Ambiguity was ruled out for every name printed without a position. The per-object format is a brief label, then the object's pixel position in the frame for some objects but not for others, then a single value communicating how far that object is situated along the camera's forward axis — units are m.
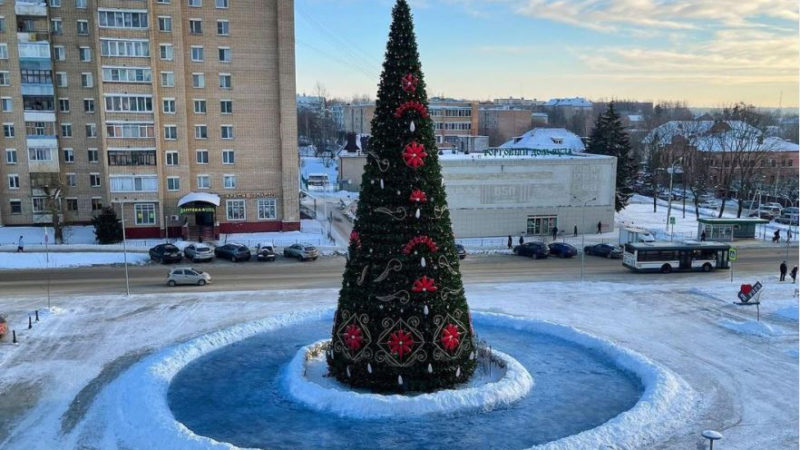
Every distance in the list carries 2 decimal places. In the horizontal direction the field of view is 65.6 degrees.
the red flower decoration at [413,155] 18.75
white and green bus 40.25
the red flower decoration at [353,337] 19.12
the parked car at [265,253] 44.22
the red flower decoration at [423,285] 18.80
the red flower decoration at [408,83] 18.83
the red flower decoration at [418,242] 18.69
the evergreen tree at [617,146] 62.69
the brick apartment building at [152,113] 50.28
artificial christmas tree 18.73
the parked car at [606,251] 45.66
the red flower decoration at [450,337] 19.17
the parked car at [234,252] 43.78
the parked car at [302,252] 44.56
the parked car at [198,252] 43.25
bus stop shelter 53.22
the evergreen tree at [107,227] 48.80
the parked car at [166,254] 43.00
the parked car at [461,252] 44.50
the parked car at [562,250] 45.88
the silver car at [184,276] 36.47
